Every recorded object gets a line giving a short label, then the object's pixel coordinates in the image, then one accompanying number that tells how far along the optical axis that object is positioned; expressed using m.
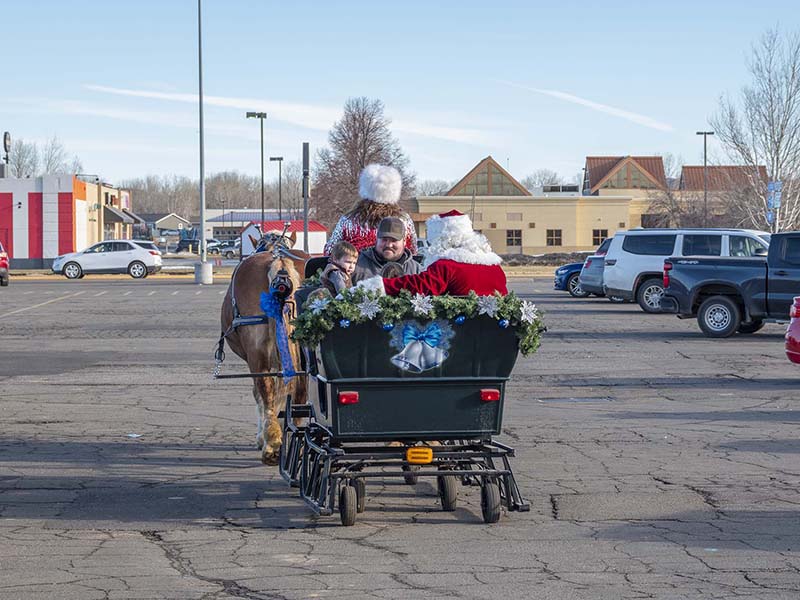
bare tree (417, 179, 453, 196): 167.16
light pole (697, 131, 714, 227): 67.49
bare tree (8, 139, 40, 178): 122.88
